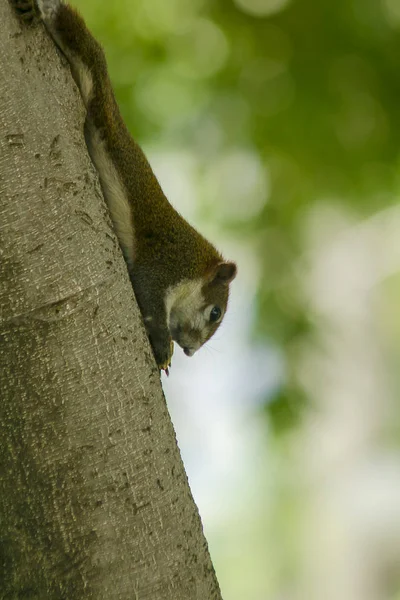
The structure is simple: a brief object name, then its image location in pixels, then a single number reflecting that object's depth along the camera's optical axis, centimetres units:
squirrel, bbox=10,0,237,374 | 764
